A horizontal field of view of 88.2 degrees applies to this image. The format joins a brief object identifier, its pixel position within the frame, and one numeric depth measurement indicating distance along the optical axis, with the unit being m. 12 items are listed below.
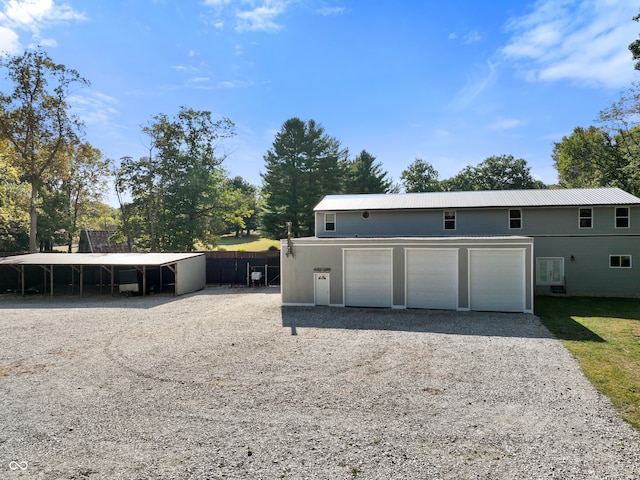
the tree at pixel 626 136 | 24.03
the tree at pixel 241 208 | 31.33
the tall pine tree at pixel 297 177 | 33.50
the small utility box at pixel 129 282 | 19.45
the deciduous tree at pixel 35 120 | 23.39
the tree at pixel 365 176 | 40.62
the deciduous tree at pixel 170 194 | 29.11
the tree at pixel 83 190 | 34.91
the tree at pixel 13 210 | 26.13
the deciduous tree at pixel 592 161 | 30.83
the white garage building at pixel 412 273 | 13.75
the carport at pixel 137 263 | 18.61
